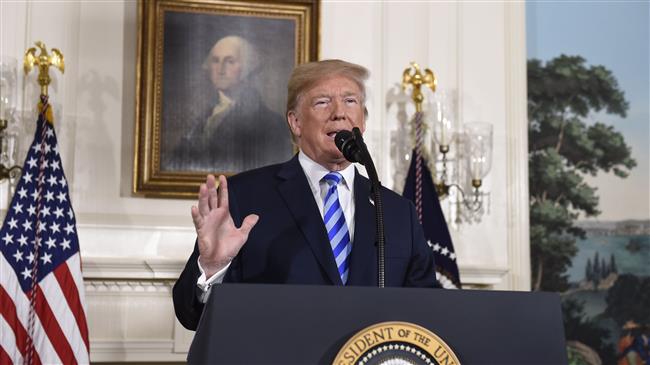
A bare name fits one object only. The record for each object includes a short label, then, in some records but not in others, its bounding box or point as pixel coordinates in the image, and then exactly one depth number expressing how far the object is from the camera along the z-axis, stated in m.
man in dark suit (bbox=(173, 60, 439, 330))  2.40
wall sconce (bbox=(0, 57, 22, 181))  4.26
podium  1.52
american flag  3.92
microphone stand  1.92
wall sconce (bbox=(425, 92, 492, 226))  4.82
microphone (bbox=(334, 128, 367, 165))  2.10
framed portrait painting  4.57
